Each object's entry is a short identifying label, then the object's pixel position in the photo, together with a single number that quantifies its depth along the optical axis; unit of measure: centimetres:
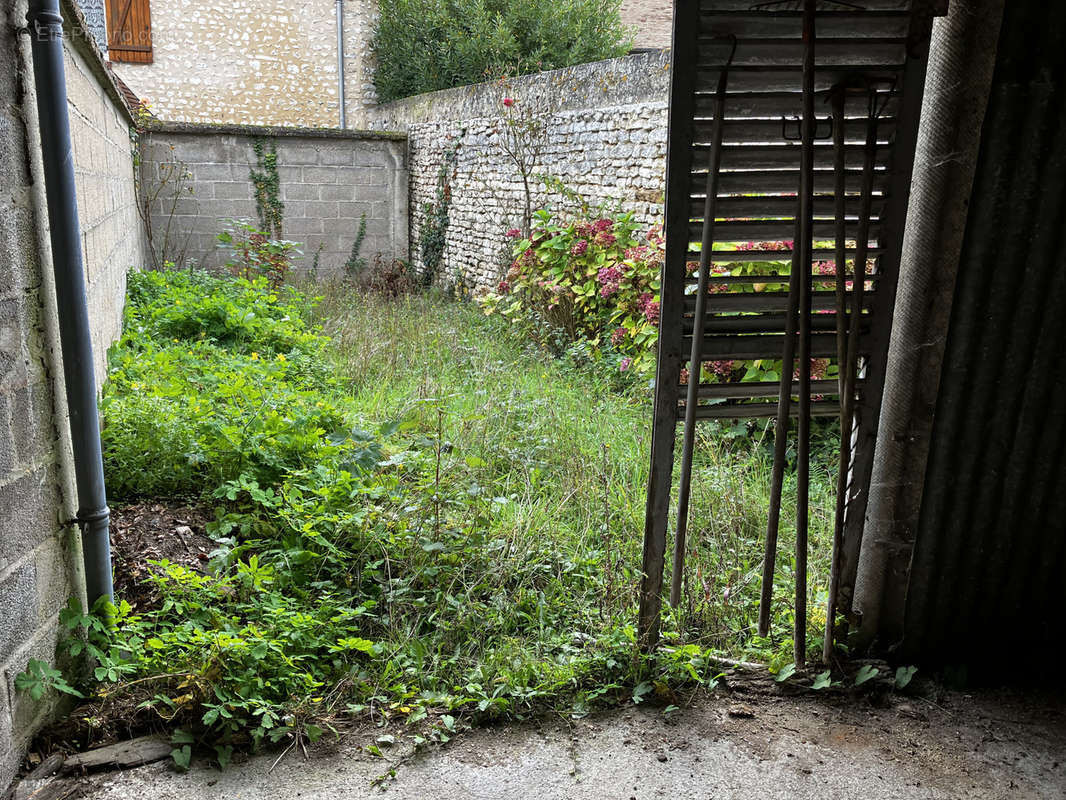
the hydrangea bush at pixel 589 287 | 694
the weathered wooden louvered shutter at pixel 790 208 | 247
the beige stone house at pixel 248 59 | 1738
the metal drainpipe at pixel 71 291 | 232
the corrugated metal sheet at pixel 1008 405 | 246
